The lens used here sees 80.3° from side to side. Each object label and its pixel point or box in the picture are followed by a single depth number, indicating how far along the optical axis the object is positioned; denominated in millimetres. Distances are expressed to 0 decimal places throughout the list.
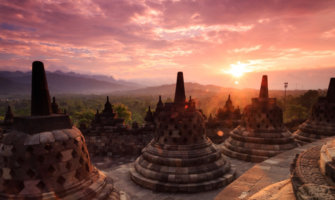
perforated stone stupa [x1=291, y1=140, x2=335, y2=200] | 2770
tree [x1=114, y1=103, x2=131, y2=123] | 52844
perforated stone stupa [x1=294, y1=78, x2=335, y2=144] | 14348
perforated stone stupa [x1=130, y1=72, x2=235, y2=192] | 8758
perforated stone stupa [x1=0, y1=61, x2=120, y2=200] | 3986
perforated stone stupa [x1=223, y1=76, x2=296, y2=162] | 12422
